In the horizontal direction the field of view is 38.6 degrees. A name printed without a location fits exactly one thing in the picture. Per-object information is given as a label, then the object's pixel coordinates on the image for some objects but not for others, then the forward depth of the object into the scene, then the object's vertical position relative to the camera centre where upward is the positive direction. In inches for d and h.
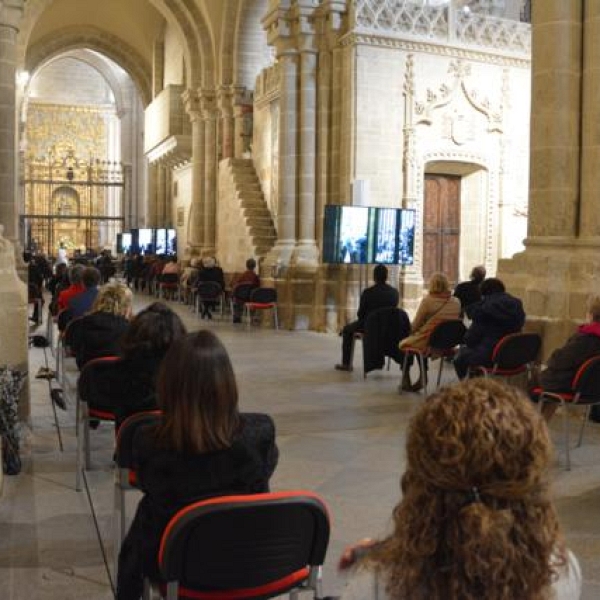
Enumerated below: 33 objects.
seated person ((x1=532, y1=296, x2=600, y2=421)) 217.0 -24.1
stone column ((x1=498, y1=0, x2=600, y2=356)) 297.7 +36.8
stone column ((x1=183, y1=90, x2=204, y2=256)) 804.0 +83.5
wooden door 590.6 +24.8
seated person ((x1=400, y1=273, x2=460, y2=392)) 311.3 -18.9
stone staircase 657.6 +40.2
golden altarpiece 1461.6 +147.8
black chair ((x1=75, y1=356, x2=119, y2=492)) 177.6 -28.9
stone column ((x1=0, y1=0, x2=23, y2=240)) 403.5 +58.4
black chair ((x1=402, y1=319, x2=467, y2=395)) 303.0 -28.6
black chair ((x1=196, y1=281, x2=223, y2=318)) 601.5 -23.7
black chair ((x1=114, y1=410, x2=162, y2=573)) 124.8 -33.1
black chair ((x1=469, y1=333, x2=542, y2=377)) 254.7 -27.8
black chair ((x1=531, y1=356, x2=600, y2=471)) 209.9 -31.7
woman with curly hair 53.1 -15.6
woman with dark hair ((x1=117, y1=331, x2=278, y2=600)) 99.1 -22.7
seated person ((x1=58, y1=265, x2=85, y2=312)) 339.8 -13.2
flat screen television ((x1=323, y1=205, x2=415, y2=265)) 468.4 +13.8
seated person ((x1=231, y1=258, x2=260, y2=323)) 569.9 -12.7
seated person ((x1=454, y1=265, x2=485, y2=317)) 395.9 -13.2
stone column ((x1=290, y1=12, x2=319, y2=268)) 549.3 +76.1
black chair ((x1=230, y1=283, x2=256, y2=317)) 563.2 -21.8
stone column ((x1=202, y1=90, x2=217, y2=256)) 799.7 +66.8
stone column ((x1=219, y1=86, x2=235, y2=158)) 759.7 +122.1
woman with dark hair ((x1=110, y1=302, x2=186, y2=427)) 165.6 -19.5
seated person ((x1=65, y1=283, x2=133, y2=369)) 219.9 -18.5
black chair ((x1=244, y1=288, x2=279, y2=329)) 524.7 -23.9
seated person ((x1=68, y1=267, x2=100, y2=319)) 301.4 -13.6
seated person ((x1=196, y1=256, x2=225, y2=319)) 629.0 -13.1
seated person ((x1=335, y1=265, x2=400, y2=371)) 358.6 -15.9
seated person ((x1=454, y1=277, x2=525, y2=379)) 267.0 -20.1
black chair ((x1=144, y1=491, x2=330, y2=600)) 86.5 -29.9
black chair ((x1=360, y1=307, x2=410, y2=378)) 338.0 -28.8
